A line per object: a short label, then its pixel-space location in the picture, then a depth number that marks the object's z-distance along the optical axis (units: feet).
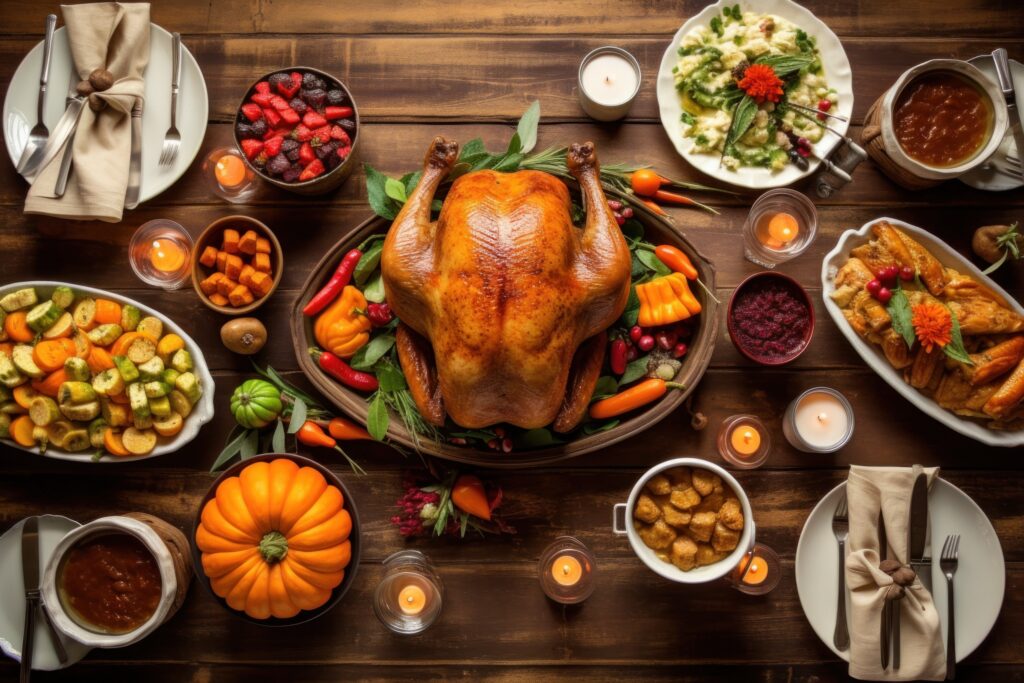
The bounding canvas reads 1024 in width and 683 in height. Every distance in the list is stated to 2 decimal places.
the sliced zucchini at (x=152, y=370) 6.95
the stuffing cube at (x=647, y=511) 6.78
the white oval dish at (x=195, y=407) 7.11
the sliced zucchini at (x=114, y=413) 7.04
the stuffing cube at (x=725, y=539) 6.74
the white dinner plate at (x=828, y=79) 7.55
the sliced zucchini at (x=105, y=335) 7.00
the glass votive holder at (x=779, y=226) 7.45
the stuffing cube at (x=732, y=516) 6.70
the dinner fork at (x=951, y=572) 7.13
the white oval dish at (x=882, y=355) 7.23
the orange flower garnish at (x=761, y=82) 7.36
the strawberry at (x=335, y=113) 7.29
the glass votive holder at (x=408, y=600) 7.12
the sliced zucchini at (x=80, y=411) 6.89
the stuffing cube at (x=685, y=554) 6.77
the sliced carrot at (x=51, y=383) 6.97
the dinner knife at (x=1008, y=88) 7.53
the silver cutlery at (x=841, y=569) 7.15
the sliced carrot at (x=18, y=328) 7.05
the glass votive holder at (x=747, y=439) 7.38
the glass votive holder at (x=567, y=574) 7.21
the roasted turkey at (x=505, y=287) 5.82
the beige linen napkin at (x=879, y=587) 6.92
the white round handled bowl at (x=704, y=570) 6.66
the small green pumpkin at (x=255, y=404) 7.08
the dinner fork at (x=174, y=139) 7.57
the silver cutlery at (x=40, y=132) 7.51
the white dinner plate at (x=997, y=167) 7.66
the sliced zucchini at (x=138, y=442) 7.08
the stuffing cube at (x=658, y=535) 6.81
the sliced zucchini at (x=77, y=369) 6.82
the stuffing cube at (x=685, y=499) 6.79
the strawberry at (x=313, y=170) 7.23
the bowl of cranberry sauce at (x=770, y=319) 7.16
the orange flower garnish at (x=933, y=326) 6.82
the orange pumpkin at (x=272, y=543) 6.45
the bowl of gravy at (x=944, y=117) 7.36
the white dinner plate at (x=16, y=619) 7.01
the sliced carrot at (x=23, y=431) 7.06
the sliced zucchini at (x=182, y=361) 7.05
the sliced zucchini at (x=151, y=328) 7.14
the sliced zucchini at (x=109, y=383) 6.88
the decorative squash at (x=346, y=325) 7.13
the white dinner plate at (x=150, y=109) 7.55
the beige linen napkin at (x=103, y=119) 7.32
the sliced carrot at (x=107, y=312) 7.14
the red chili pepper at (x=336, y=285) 7.14
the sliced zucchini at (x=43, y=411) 6.97
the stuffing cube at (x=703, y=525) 6.75
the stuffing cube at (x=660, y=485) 6.84
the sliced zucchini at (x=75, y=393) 6.81
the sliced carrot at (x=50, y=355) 6.92
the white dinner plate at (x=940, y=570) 7.21
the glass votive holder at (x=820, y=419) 7.32
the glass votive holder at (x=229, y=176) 7.63
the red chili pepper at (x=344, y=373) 7.14
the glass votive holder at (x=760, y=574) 7.29
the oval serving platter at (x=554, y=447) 7.02
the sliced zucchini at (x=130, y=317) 7.13
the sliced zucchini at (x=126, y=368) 6.89
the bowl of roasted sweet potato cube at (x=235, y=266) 7.14
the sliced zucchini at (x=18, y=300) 7.06
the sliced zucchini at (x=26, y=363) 6.89
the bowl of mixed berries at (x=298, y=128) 7.23
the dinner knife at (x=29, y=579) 6.86
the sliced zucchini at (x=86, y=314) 7.14
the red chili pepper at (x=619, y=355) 7.09
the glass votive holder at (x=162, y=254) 7.50
